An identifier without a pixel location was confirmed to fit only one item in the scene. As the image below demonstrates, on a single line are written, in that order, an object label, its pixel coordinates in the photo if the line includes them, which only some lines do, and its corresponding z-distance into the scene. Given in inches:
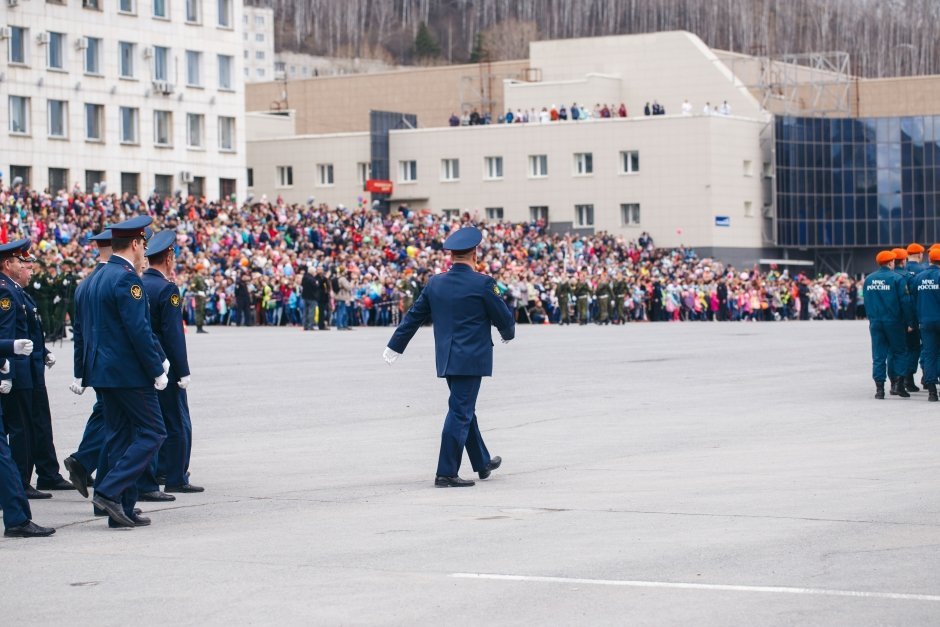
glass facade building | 3277.6
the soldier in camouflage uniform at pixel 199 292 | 1647.4
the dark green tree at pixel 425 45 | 6048.2
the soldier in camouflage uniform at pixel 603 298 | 2030.0
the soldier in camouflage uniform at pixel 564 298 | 2052.2
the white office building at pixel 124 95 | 2596.0
